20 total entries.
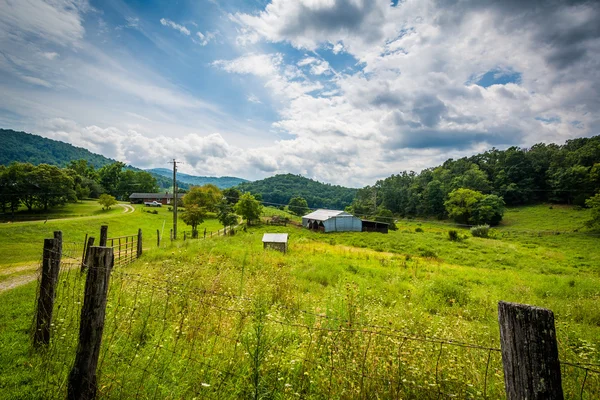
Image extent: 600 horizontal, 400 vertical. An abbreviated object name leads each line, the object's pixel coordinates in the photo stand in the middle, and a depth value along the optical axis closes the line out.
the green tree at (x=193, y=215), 33.25
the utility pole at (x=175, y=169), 29.20
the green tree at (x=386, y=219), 56.91
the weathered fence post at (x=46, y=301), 4.71
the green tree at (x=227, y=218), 43.94
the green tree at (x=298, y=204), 87.61
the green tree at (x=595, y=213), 39.03
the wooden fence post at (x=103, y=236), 11.59
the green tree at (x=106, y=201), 50.84
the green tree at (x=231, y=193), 80.55
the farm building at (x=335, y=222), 50.25
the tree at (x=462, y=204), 60.81
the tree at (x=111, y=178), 84.38
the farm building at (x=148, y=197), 83.81
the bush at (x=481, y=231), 42.41
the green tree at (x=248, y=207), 49.19
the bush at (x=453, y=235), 36.63
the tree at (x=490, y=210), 56.06
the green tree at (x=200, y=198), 55.57
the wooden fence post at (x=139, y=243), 16.80
